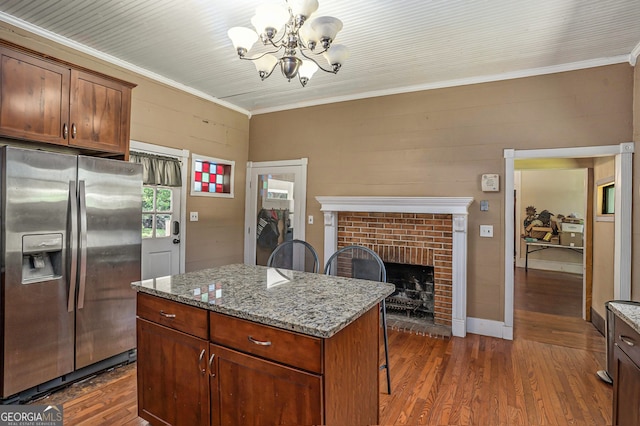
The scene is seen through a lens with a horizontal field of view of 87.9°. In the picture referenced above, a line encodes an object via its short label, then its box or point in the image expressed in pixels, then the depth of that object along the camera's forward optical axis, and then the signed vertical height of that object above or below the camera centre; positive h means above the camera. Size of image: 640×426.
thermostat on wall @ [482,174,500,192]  3.52 +0.36
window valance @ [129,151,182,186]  3.62 +0.49
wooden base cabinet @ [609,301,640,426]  1.41 -0.66
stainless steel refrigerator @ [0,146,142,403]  2.19 -0.40
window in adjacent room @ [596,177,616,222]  3.45 +0.21
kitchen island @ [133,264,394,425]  1.33 -0.63
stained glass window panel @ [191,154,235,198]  4.31 +0.49
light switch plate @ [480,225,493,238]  3.59 -0.15
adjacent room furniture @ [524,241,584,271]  7.08 -0.65
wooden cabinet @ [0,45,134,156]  2.27 +0.81
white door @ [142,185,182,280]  3.73 -0.23
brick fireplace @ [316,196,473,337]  3.57 -0.22
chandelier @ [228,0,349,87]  1.83 +1.07
